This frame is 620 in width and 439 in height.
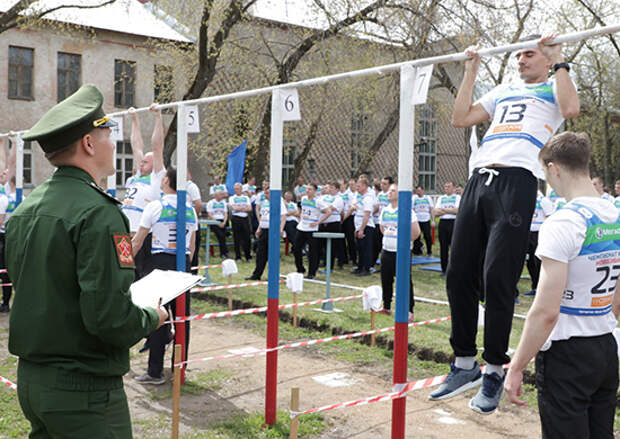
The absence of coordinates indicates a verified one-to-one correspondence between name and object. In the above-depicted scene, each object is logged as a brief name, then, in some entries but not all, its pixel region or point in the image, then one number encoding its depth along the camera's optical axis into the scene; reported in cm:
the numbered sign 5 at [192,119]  638
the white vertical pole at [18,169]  945
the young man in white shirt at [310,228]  1355
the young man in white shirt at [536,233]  1062
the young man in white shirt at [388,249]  922
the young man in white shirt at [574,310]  276
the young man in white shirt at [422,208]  1672
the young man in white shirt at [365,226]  1406
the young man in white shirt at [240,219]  1612
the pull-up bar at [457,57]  313
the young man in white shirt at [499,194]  330
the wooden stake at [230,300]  1017
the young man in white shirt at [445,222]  1402
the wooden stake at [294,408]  396
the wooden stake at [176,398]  462
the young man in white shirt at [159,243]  656
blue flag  989
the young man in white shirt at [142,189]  714
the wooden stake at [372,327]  810
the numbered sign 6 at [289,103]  524
